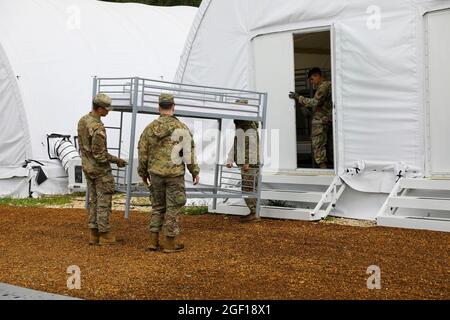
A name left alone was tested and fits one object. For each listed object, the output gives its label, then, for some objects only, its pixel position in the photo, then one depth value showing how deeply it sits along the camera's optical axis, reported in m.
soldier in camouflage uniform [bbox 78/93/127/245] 8.38
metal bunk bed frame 9.23
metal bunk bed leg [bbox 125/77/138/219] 9.02
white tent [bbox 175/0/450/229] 9.79
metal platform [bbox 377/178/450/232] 9.11
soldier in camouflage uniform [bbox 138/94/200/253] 7.84
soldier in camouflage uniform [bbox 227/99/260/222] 10.54
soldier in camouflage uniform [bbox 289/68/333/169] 11.15
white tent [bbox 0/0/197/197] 15.40
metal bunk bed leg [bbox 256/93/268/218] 10.41
